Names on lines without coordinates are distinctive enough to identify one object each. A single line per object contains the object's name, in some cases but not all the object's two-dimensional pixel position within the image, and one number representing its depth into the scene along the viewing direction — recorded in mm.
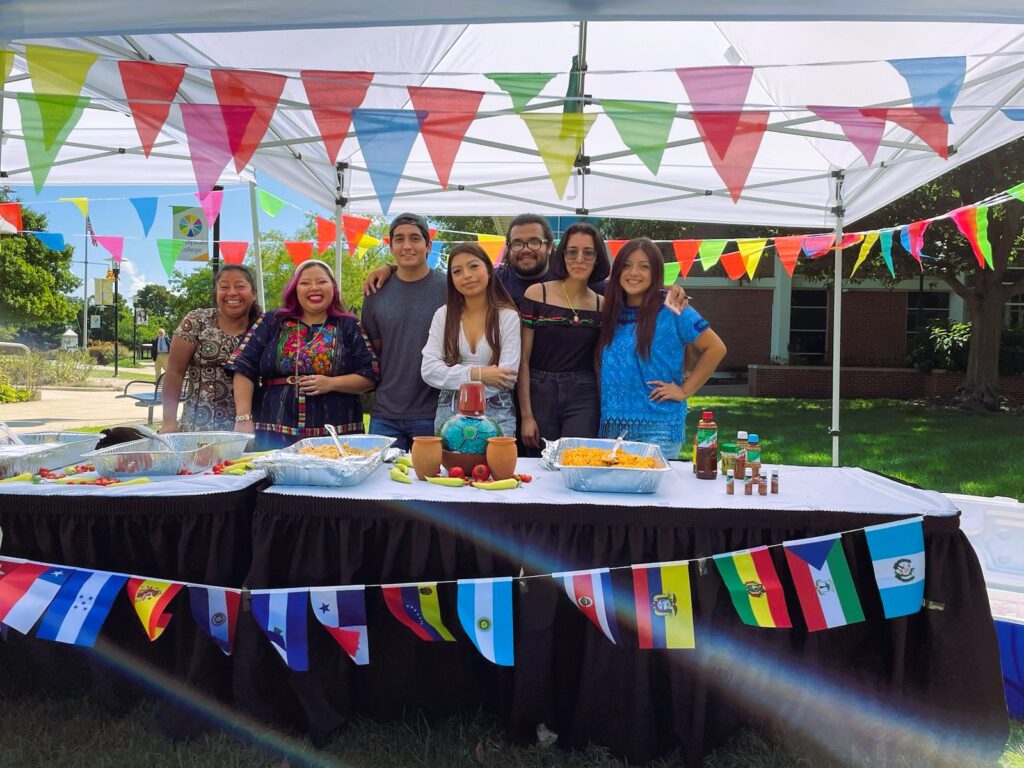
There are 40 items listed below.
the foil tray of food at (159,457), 2049
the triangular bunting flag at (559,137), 2949
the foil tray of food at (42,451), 2131
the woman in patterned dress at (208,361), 3164
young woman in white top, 2656
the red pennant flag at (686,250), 6625
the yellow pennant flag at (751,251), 6816
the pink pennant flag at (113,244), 7383
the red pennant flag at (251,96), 2703
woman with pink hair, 2883
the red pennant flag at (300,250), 7523
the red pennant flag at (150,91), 2686
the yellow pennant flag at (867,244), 5918
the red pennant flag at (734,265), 7113
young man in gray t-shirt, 3002
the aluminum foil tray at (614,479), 1938
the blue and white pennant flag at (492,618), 1780
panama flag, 1818
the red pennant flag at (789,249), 6262
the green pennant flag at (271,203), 6285
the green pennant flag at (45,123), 2574
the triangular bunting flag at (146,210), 6381
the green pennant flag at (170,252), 7281
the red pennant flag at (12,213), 6453
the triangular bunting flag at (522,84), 2783
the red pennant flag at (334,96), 2764
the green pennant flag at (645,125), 2846
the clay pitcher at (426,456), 2061
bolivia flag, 1798
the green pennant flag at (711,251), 6465
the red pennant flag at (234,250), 7285
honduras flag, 1788
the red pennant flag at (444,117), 2844
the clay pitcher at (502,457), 2027
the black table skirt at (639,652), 1808
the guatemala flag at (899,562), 1772
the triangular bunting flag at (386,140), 2869
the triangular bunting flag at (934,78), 2641
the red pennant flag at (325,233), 7074
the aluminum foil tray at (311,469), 1960
